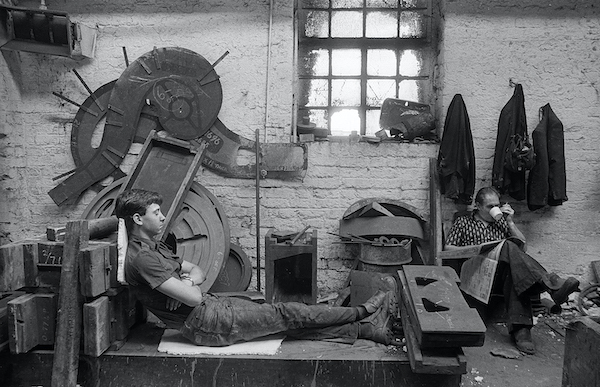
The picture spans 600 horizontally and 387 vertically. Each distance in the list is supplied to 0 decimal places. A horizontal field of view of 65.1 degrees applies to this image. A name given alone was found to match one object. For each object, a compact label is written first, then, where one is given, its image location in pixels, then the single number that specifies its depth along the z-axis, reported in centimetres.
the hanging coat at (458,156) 469
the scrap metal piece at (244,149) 498
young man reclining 294
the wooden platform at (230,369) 297
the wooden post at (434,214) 479
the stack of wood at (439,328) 267
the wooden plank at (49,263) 308
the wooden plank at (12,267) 291
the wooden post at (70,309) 291
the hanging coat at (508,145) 466
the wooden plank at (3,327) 302
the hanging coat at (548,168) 461
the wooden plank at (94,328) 289
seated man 386
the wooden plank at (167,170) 442
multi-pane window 539
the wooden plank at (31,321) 292
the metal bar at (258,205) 489
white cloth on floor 304
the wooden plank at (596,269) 487
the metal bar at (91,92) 493
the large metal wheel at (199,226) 457
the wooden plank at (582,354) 217
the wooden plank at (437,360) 268
